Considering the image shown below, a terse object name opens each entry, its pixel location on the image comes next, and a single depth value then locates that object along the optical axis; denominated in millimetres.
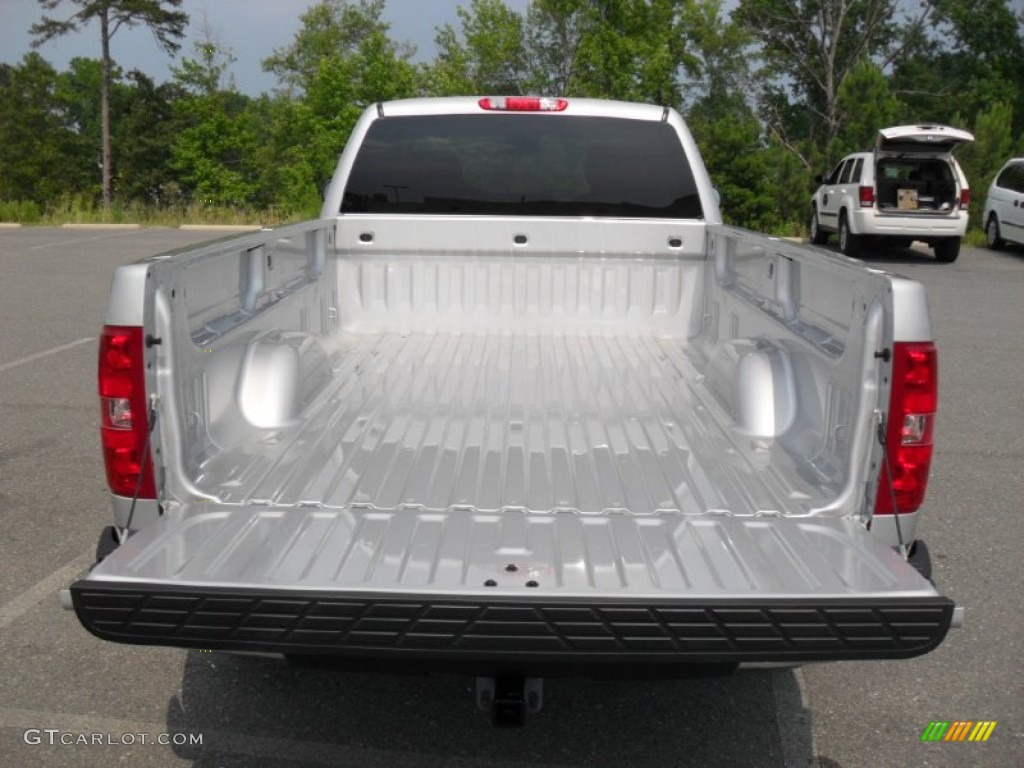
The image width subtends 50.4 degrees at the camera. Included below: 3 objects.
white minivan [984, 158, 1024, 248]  19219
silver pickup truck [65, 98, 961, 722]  2381
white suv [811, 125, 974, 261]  17766
